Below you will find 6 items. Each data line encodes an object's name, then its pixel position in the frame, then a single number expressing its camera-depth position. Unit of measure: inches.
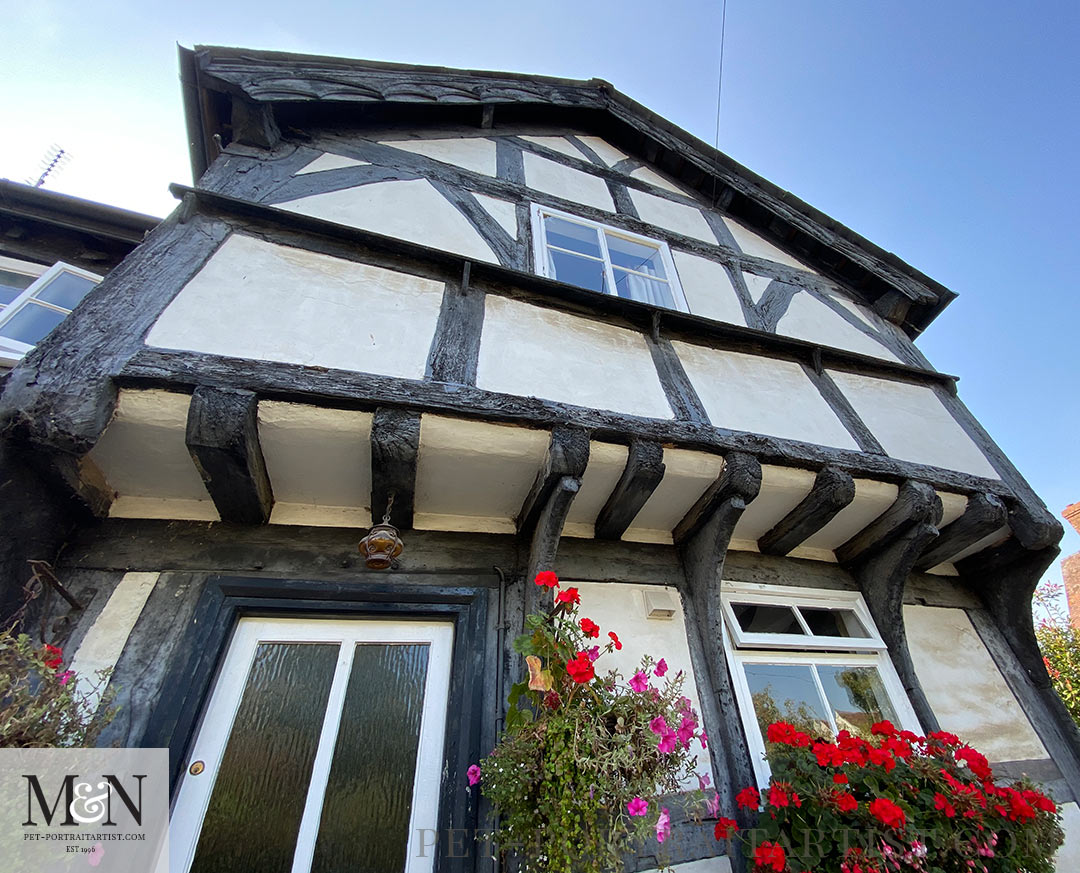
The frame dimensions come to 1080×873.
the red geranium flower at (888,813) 77.7
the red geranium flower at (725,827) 83.8
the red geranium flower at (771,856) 77.5
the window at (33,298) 151.3
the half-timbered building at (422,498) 83.4
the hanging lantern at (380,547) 89.0
